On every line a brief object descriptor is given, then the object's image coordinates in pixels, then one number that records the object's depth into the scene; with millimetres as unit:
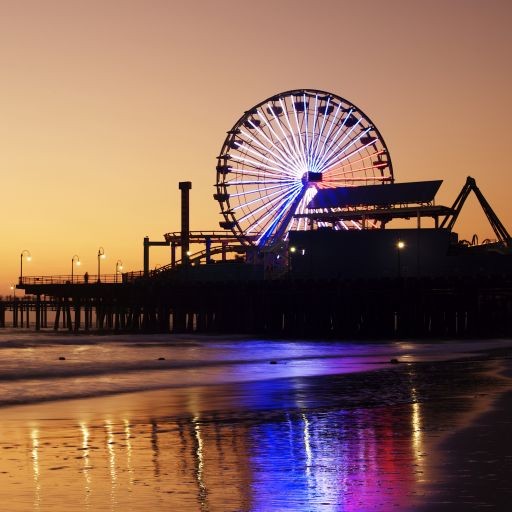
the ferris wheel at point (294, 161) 89125
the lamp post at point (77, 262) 116431
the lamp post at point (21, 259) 116150
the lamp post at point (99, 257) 110962
